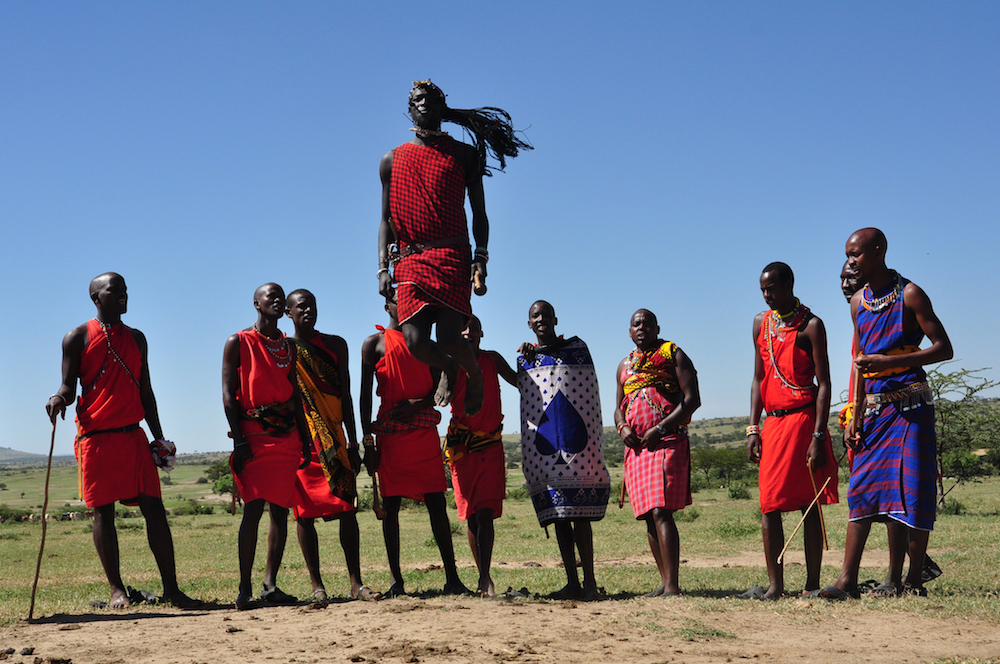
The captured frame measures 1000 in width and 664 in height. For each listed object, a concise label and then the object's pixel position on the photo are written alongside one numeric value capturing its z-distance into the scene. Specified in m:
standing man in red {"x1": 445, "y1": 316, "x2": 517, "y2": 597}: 7.66
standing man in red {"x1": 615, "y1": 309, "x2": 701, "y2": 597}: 7.47
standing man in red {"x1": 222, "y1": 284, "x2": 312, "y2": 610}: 7.31
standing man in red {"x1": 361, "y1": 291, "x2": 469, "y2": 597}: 7.63
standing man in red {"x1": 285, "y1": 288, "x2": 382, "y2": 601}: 7.69
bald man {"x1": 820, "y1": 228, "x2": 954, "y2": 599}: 6.72
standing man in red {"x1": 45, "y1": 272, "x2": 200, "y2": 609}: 7.41
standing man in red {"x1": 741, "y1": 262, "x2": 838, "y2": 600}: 7.27
